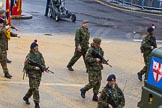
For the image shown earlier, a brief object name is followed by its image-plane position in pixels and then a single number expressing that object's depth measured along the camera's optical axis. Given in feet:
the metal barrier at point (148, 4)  105.70
